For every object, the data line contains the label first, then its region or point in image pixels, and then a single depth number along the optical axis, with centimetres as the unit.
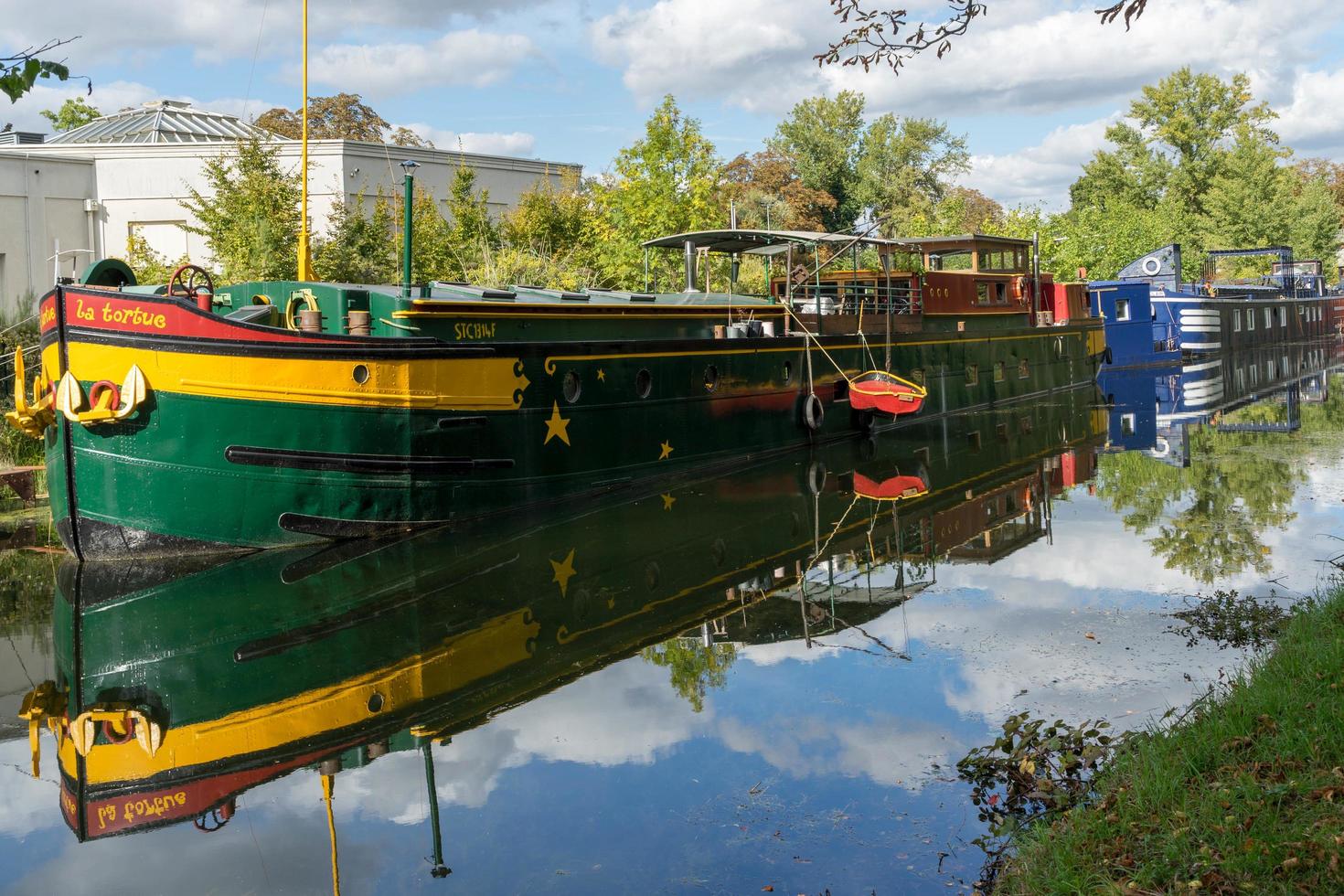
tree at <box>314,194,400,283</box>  2400
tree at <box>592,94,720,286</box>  2870
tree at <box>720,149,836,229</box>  4941
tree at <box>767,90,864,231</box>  6475
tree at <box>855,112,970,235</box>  6750
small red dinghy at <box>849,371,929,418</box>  1972
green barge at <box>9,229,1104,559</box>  1180
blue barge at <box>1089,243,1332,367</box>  3778
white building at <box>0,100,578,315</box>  3045
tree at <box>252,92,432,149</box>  5266
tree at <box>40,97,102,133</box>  4841
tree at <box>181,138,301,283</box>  2114
